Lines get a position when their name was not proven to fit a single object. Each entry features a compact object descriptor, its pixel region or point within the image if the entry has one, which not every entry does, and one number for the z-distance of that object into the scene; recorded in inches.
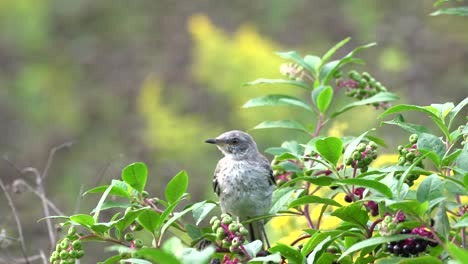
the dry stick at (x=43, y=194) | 257.0
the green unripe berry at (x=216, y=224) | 169.2
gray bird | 299.1
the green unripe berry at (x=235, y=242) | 165.2
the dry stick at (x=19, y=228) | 239.9
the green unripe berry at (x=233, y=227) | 166.9
